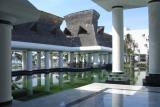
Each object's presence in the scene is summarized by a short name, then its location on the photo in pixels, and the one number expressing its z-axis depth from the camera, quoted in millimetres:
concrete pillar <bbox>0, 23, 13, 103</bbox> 3676
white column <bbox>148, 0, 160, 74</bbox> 6033
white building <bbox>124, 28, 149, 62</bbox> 29608
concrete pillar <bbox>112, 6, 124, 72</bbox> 6962
